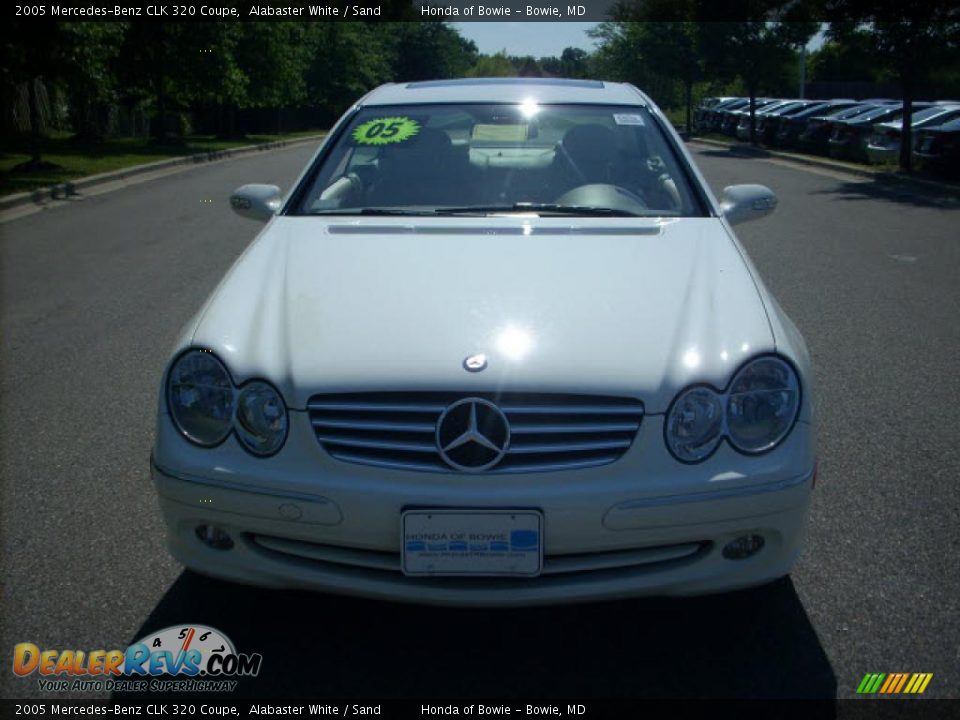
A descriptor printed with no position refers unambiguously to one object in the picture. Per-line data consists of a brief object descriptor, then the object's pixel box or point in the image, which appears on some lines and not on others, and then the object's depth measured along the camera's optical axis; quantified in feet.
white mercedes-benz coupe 8.50
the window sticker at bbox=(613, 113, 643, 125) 14.78
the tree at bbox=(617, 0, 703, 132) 145.79
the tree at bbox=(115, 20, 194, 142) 91.15
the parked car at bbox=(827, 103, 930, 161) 74.90
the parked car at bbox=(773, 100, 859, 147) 93.76
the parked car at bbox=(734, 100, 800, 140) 108.68
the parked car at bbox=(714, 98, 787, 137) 120.60
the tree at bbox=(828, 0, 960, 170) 61.26
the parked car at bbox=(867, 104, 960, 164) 66.08
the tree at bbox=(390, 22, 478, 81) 229.86
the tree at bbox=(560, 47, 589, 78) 301.84
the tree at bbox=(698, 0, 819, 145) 110.42
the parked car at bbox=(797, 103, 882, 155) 83.92
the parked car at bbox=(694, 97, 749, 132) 132.36
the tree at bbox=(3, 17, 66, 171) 54.29
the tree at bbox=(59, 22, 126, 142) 56.70
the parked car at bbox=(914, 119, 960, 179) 56.34
